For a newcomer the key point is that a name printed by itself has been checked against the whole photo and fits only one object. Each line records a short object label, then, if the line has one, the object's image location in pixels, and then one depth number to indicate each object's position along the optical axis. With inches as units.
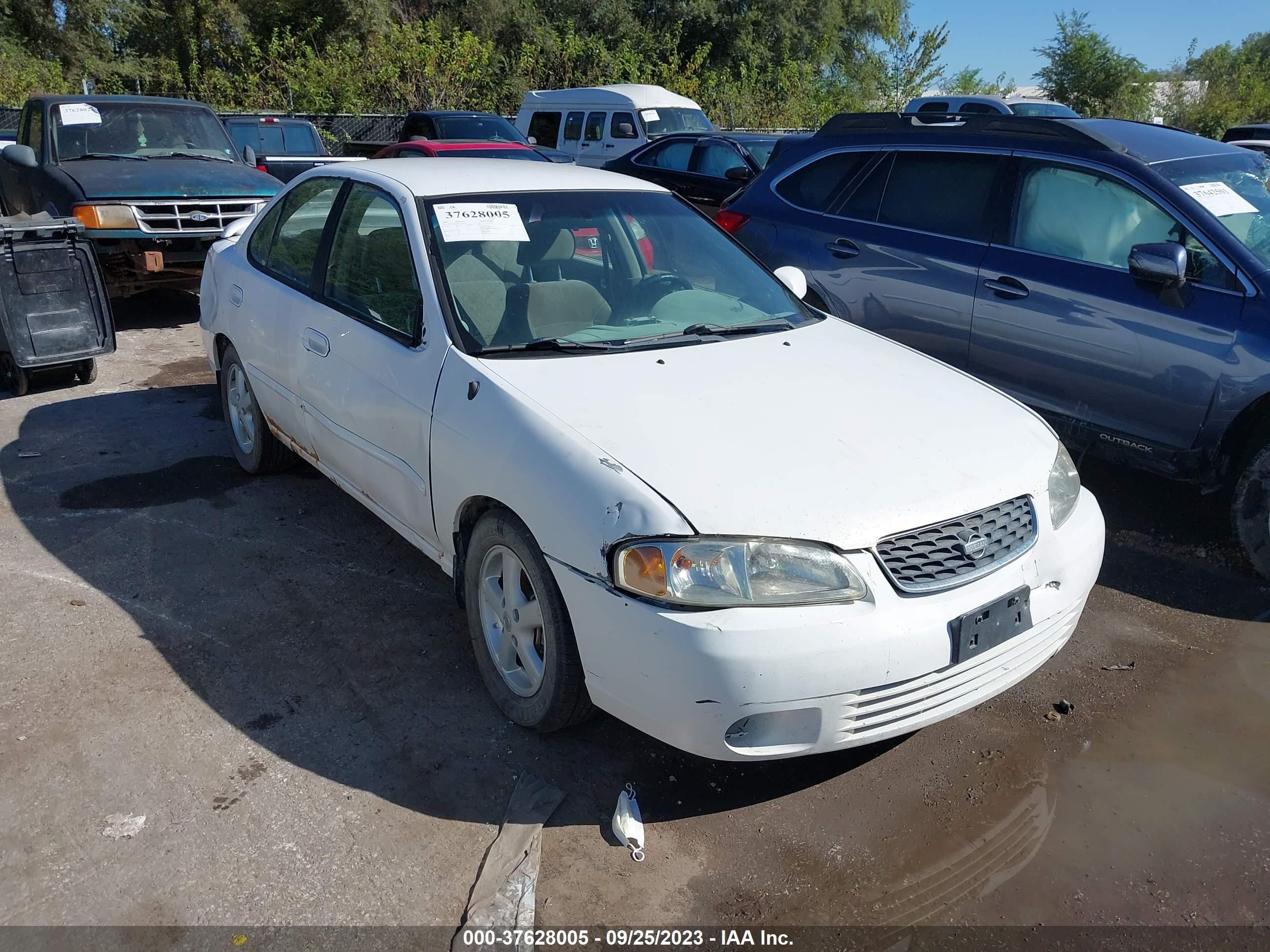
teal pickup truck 322.3
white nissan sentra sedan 104.3
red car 500.1
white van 689.6
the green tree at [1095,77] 1310.3
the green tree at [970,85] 1590.8
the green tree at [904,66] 1348.4
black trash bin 252.1
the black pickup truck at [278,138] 581.3
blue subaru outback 176.2
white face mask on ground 112.1
